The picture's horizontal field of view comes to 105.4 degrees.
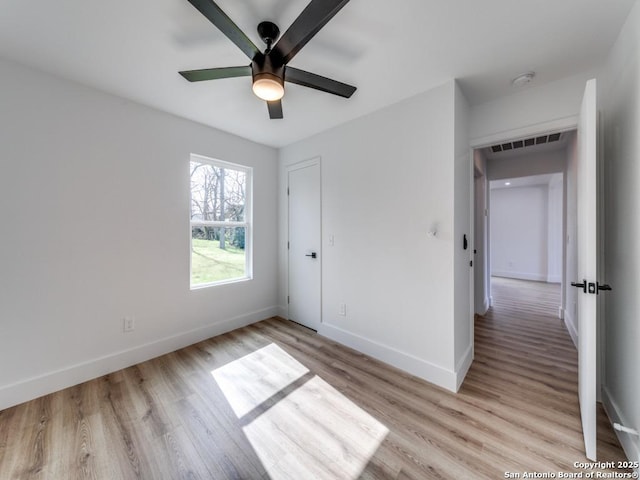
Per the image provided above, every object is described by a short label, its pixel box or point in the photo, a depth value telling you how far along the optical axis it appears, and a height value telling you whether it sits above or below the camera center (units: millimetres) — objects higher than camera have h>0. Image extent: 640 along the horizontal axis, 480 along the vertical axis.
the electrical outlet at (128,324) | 2316 -806
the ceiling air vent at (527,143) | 3020 +1291
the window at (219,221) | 2887 +238
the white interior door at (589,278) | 1384 -223
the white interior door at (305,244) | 3135 -52
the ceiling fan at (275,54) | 1067 +1018
